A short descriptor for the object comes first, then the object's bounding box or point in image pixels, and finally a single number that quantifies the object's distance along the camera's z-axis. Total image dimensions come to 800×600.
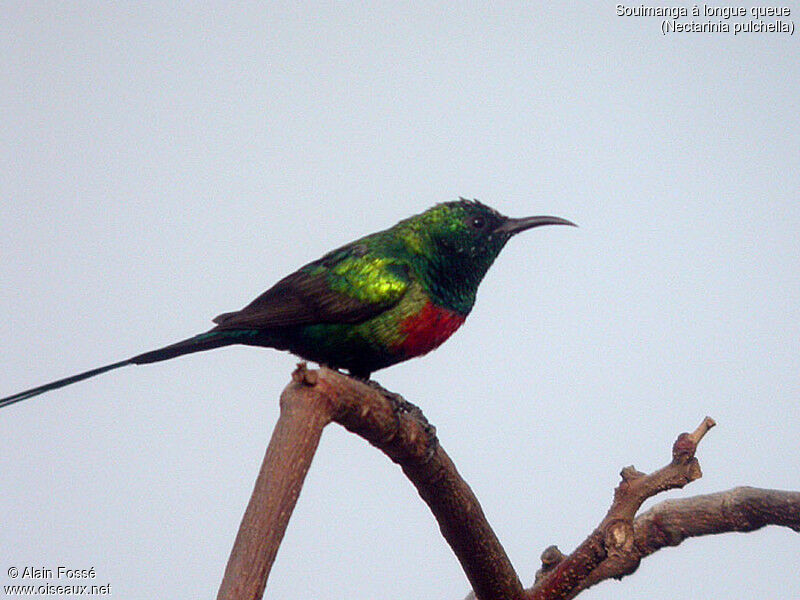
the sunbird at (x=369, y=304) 7.30
